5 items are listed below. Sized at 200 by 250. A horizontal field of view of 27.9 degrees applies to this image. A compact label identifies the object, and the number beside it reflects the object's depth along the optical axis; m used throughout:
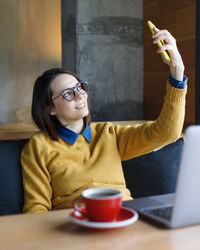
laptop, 0.93
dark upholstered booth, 2.15
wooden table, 0.89
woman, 1.66
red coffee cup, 0.94
